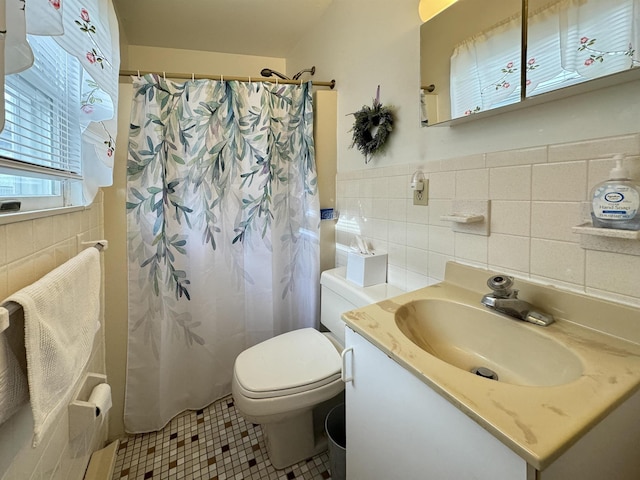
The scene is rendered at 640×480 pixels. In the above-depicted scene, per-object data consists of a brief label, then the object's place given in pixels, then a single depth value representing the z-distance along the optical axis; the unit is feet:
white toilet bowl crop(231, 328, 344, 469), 3.64
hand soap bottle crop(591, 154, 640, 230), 2.06
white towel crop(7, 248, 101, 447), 1.75
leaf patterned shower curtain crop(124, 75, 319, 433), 4.83
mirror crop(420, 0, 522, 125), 2.76
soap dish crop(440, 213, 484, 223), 3.16
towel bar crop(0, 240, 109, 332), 1.49
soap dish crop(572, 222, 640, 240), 2.02
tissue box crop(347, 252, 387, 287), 4.32
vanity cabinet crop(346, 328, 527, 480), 1.65
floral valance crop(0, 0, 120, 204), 1.64
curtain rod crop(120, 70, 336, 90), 4.79
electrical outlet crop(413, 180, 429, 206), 3.81
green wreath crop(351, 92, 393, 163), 4.31
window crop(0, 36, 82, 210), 2.27
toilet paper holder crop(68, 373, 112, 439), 3.13
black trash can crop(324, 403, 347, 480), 3.70
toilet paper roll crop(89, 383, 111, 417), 3.25
